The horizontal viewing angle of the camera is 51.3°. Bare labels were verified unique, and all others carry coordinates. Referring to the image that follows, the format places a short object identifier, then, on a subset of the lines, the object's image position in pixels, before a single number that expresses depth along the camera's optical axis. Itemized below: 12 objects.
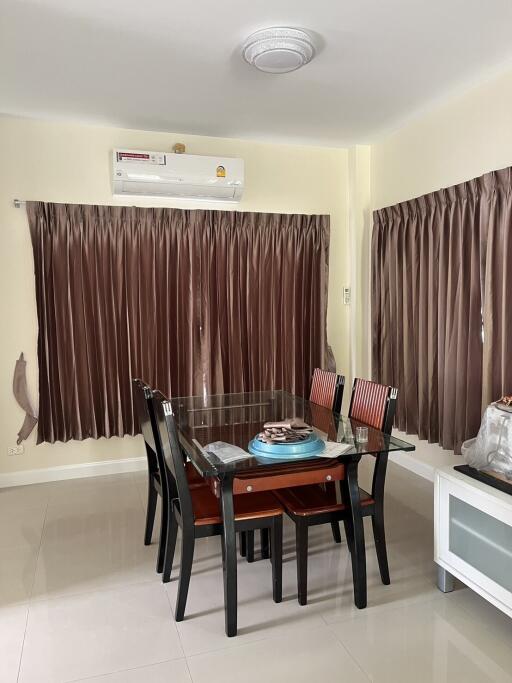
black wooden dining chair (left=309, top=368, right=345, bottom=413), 3.13
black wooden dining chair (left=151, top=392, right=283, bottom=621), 2.23
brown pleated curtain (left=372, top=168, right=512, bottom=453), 3.17
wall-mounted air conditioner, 3.96
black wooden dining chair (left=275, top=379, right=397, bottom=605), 2.38
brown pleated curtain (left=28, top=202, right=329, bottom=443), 4.00
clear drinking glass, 2.43
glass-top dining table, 2.16
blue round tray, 2.23
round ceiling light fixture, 2.63
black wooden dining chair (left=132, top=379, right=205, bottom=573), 2.69
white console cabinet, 2.15
